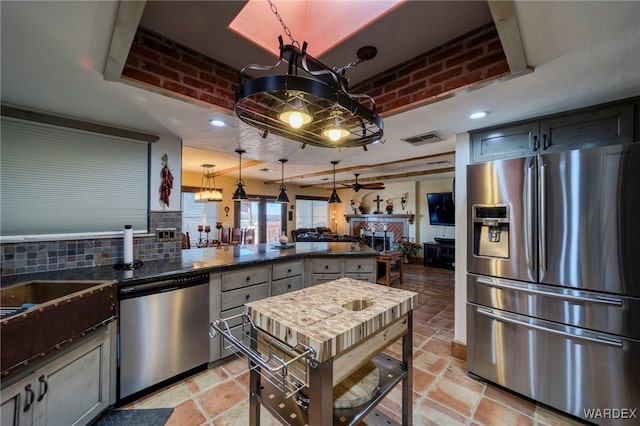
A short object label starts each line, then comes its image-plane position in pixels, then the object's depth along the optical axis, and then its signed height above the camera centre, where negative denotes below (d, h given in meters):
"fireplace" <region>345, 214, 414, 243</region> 8.05 -0.37
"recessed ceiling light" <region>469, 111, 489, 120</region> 2.02 +0.79
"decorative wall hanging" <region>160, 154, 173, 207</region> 2.69 +0.35
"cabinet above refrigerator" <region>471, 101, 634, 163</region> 1.78 +0.63
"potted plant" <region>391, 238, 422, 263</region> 7.27 -0.98
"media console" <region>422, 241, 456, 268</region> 6.64 -1.10
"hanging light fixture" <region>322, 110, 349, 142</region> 1.27 +0.45
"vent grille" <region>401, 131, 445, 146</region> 2.62 +0.81
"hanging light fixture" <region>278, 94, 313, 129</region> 1.10 +0.46
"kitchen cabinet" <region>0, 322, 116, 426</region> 1.25 -0.96
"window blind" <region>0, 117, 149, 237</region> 1.97 +0.30
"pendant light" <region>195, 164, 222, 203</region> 5.55 +0.78
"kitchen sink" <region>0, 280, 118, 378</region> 1.19 -0.56
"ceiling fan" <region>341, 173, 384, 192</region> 6.60 +0.77
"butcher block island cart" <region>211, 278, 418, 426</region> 1.02 -0.61
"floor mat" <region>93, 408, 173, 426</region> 1.73 -1.40
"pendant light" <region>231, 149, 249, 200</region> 3.91 +0.32
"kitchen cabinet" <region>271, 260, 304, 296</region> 2.84 -0.73
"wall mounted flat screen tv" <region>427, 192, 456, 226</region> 6.89 +0.14
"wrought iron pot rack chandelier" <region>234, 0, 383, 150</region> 0.95 +0.48
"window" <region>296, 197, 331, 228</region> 9.35 +0.08
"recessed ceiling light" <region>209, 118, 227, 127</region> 2.18 +0.81
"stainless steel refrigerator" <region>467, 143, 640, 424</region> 1.61 -0.48
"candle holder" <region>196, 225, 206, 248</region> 5.98 -0.66
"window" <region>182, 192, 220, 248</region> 6.68 -0.06
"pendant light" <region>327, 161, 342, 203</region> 5.31 +0.31
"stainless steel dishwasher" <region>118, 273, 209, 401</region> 1.89 -0.93
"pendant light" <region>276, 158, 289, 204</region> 4.57 +0.31
